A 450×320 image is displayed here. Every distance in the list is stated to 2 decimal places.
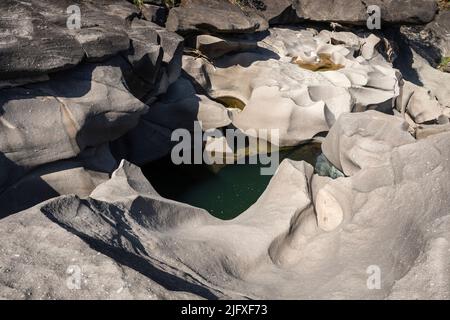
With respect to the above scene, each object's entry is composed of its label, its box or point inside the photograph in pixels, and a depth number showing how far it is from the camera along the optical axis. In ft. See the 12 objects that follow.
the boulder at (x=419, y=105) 39.81
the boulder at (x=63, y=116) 19.47
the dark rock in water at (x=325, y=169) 27.82
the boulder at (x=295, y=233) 11.80
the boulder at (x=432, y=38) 55.42
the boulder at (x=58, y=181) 19.61
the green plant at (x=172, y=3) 36.71
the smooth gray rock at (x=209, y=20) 33.40
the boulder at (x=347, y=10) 44.01
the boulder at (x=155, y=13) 33.58
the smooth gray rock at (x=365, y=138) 20.24
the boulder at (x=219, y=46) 34.78
